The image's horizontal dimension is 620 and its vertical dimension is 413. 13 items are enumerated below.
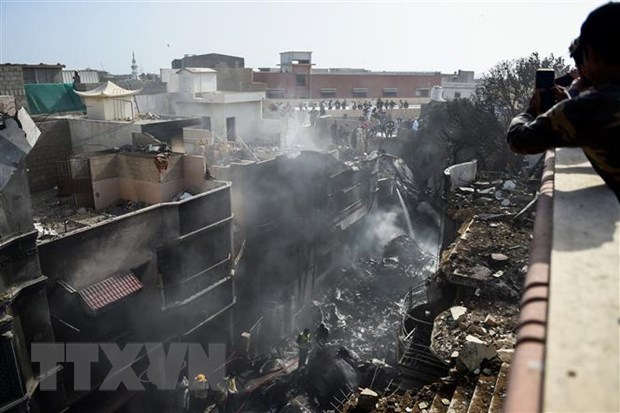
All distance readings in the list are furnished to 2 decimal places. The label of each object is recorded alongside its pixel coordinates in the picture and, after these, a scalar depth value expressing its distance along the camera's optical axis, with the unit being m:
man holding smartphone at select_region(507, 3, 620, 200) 2.20
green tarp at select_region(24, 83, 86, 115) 20.95
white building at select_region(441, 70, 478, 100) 43.20
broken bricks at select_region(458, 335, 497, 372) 6.02
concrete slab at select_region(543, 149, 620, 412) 1.08
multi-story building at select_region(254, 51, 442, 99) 45.38
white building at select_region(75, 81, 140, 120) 20.38
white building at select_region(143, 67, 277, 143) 27.58
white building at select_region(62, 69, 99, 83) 28.81
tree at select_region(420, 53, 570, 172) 22.50
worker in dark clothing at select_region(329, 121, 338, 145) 32.00
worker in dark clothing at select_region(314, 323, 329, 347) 17.77
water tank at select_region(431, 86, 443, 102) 41.72
